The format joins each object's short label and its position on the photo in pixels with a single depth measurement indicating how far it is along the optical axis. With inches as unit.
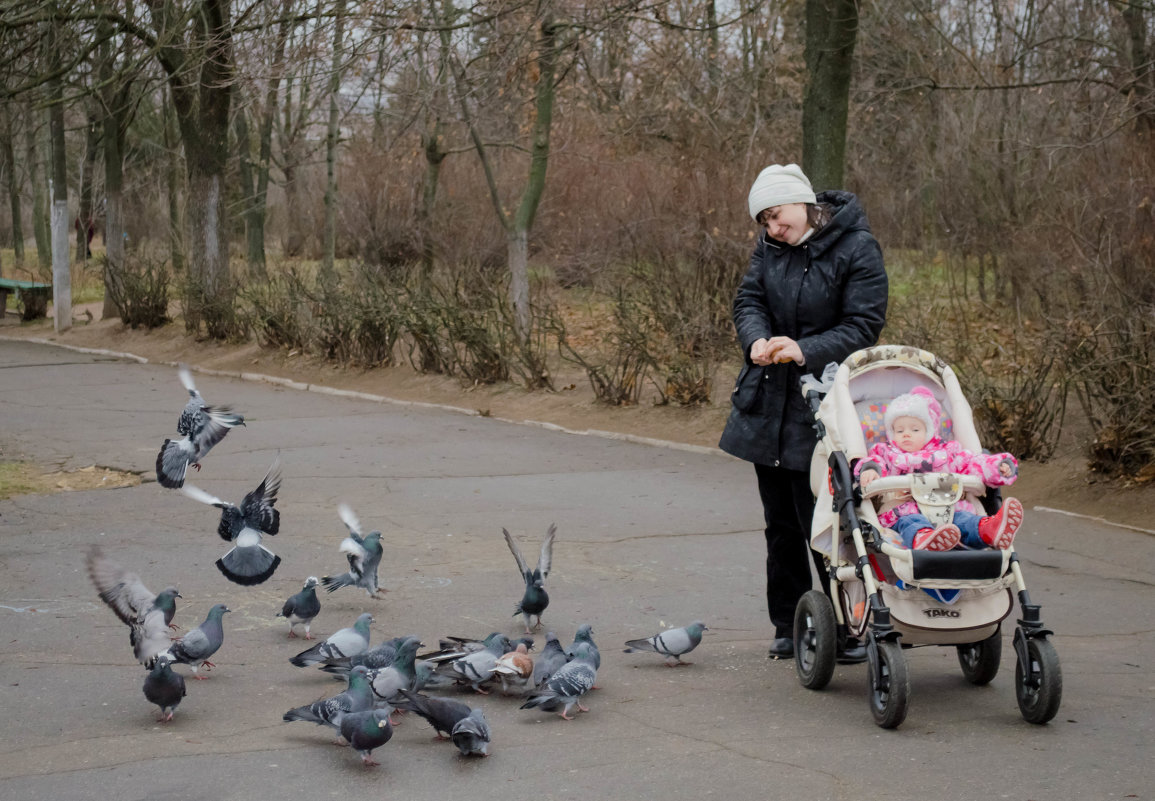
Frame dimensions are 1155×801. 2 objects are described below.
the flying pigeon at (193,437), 278.1
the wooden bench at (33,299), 1038.4
